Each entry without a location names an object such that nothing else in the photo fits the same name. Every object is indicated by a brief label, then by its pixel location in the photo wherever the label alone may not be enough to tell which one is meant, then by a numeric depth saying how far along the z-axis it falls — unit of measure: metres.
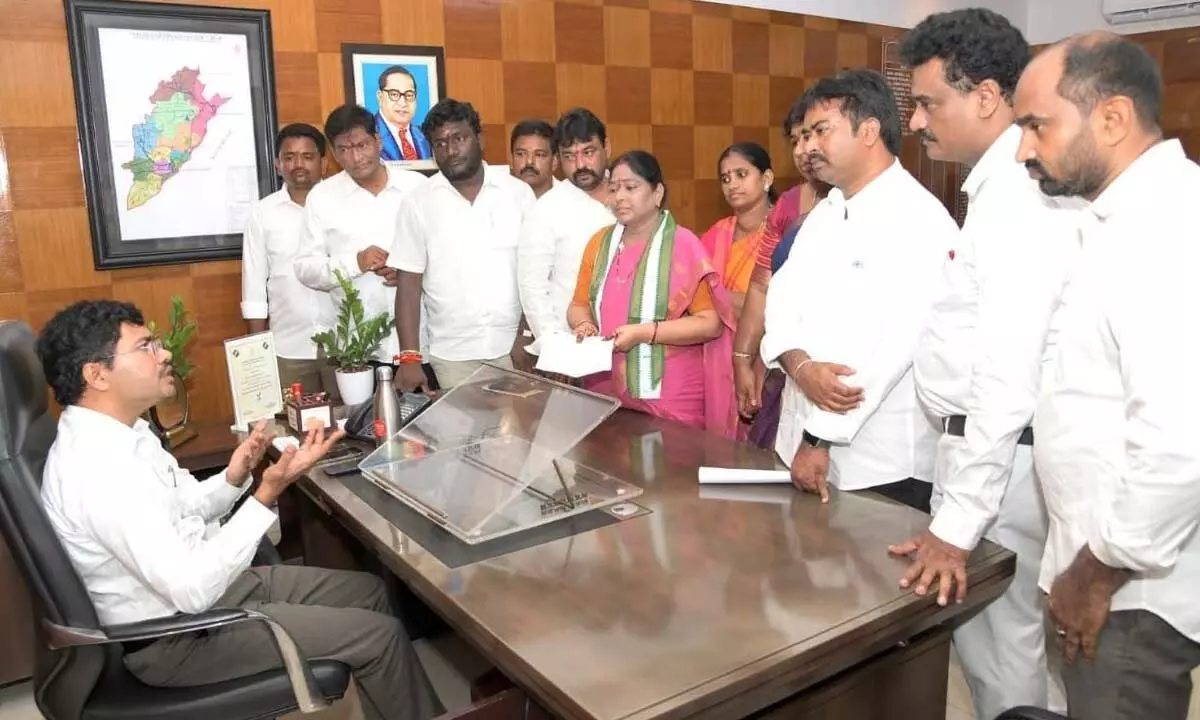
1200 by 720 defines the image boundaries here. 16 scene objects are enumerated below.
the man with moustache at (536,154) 3.69
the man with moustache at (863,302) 1.94
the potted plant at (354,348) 2.82
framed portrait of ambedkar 3.97
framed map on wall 3.39
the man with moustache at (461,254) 3.37
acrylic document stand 1.86
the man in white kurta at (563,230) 3.26
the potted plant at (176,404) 2.97
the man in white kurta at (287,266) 3.63
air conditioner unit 5.69
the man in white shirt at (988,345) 1.55
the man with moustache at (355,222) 3.48
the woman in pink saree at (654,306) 2.72
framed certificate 2.77
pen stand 2.67
